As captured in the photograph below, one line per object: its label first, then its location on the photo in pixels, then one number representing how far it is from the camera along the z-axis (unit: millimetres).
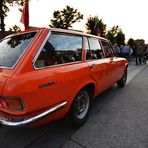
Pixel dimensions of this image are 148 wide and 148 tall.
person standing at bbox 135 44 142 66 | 13906
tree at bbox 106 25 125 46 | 40266
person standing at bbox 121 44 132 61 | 12989
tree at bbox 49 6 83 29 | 48875
